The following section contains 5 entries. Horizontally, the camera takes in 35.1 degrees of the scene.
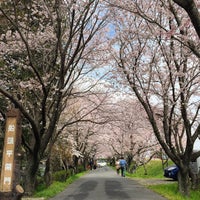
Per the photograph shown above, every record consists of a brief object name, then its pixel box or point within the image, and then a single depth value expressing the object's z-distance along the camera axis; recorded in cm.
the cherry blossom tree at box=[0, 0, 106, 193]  948
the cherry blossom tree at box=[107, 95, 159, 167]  1598
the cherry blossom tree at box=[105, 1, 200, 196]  1125
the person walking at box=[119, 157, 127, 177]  2598
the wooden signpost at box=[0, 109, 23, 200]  637
